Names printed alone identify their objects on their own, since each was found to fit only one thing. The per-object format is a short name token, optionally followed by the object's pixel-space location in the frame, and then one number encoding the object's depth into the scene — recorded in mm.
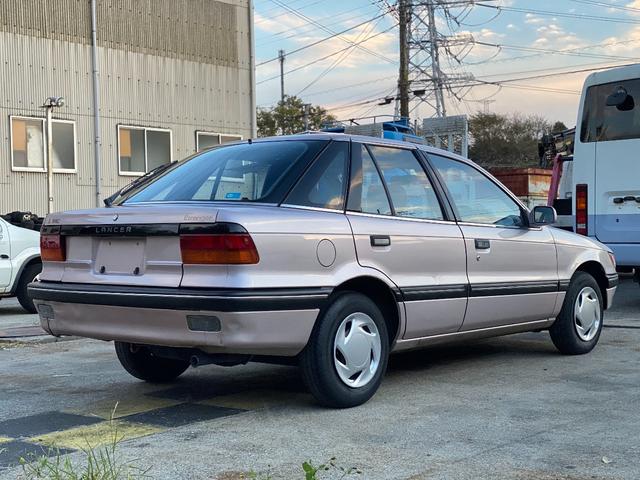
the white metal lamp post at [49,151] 20031
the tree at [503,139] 63312
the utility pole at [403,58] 30280
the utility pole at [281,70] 68481
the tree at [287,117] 54375
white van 9984
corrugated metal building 19719
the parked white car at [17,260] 11445
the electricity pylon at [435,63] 38500
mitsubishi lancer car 4523
